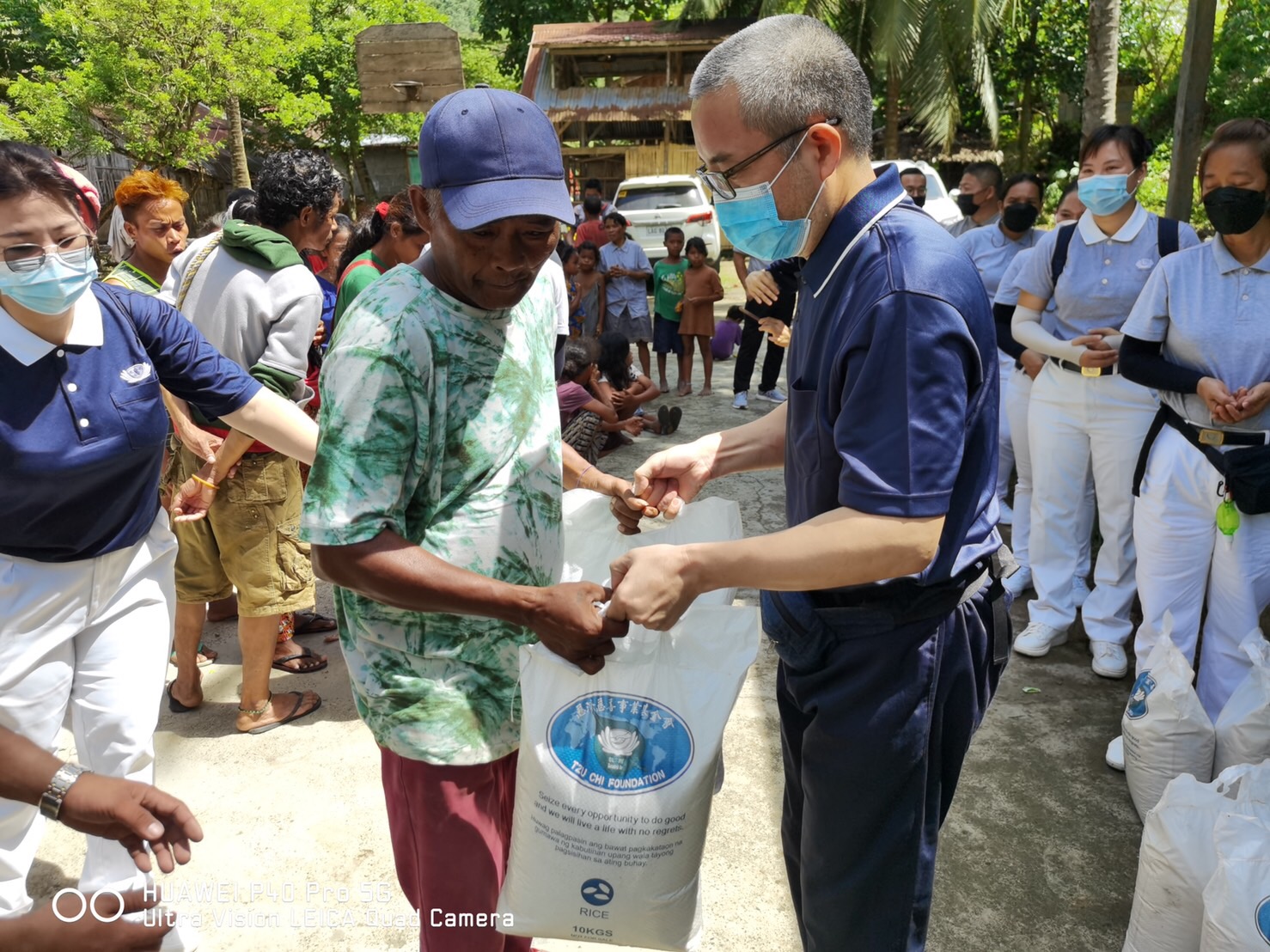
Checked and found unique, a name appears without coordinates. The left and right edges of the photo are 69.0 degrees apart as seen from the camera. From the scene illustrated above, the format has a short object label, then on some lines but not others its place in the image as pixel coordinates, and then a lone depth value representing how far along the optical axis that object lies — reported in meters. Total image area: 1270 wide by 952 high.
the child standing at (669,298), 9.24
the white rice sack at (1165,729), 2.71
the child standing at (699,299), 9.02
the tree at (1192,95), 5.36
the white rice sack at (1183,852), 2.07
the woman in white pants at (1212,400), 2.82
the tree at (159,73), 14.62
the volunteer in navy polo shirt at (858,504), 1.39
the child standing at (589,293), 8.62
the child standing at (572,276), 8.55
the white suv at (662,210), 14.26
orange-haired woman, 3.99
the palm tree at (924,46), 17.25
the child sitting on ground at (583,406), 5.93
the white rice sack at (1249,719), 2.56
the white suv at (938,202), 9.87
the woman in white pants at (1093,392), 3.60
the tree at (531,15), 26.42
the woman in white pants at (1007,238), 5.08
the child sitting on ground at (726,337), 10.49
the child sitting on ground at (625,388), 7.20
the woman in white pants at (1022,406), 4.12
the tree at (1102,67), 6.67
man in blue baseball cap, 1.46
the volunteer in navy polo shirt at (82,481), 2.07
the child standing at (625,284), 9.23
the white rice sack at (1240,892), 1.80
